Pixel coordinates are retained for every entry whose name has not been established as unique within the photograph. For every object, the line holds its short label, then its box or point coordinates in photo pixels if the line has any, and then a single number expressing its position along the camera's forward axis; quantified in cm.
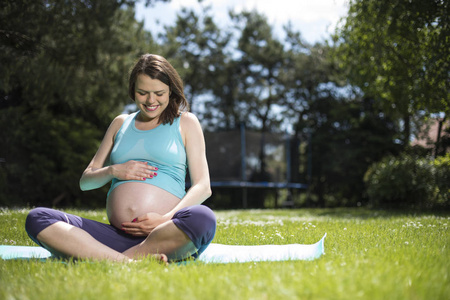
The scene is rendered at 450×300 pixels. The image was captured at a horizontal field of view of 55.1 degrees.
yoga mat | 308
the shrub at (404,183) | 1183
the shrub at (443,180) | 1110
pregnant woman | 289
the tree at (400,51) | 959
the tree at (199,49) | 2416
